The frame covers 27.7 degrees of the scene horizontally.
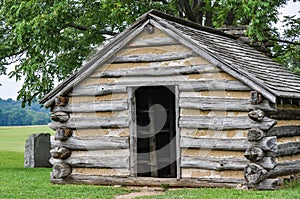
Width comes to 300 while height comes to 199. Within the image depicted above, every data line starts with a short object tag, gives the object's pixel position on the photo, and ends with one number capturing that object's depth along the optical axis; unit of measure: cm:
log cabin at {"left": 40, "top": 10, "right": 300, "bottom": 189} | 1311
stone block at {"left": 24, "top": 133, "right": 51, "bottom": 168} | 2255
